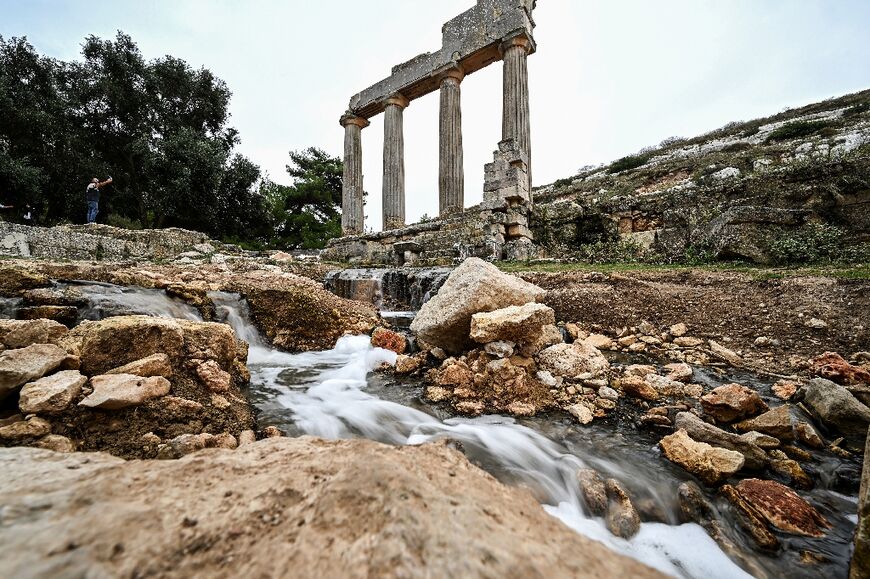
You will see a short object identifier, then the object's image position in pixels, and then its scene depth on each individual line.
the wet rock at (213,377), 2.36
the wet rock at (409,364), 3.47
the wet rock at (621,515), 1.57
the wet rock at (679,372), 2.86
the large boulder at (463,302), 3.32
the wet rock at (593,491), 1.70
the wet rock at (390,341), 4.12
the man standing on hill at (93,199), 10.41
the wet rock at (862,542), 1.13
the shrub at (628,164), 24.66
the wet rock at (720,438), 1.87
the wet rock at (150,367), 2.15
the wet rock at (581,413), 2.45
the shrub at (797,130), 17.67
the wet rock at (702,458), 1.81
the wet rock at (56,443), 1.57
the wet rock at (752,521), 1.47
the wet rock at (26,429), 1.56
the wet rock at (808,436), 2.05
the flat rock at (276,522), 0.68
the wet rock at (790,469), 1.80
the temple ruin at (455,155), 8.91
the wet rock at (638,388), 2.63
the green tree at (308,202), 20.56
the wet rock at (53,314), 2.88
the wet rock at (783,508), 1.54
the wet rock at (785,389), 2.56
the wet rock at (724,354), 3.13
